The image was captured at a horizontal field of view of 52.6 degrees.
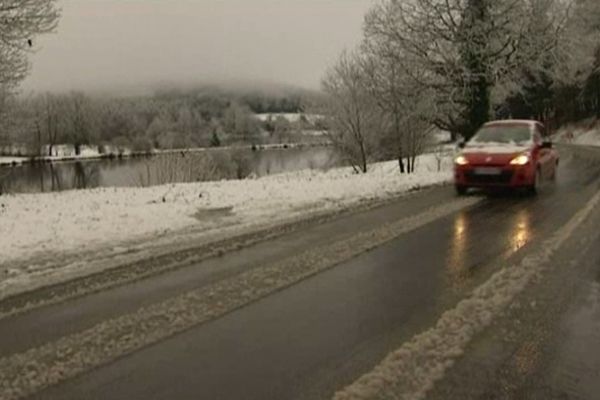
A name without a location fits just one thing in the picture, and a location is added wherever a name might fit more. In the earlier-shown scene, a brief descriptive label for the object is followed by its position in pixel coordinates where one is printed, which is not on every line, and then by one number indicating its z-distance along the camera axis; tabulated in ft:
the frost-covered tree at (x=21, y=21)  59.67
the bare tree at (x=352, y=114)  123.75
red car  45.29
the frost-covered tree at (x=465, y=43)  87.25
